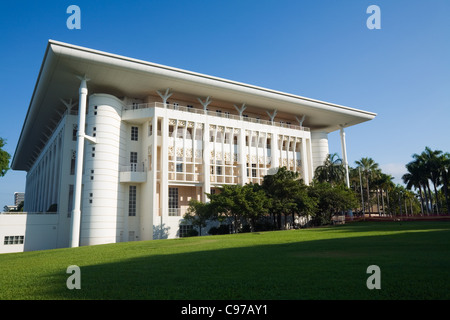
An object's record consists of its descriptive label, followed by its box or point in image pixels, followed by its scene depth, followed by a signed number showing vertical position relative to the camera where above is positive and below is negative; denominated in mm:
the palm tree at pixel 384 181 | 59434 +5175
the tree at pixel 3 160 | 36875 +6429
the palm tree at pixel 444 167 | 47875 +6043
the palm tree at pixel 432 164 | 48716 +6653
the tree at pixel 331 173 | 46803 +5362
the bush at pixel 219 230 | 35456 -1813
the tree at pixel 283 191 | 33428 +2202
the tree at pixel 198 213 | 31281 +53
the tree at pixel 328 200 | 37656 +1204
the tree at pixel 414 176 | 50188 +5139
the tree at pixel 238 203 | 30562 +926
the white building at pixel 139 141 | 32938 +8450
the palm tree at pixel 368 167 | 59844 +7810
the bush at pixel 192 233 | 33625 -1968
